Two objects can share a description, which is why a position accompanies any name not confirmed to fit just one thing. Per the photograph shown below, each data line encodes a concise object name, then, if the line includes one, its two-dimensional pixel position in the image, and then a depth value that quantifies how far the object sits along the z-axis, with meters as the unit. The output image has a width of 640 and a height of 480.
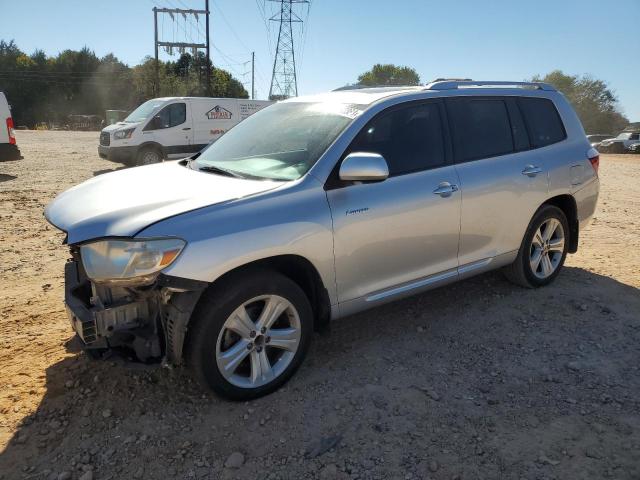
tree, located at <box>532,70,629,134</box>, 72.06
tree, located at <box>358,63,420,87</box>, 100.13
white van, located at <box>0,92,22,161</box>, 12.20
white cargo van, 14.16
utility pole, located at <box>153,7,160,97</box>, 36.06
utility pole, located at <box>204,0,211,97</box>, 33.28
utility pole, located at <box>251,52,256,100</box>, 66.34
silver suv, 2.67
